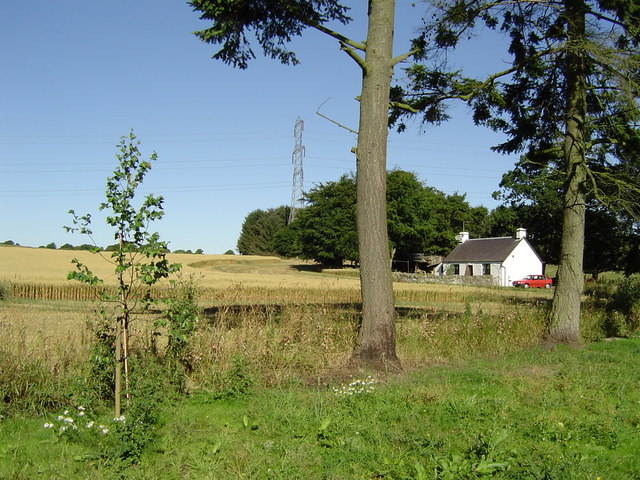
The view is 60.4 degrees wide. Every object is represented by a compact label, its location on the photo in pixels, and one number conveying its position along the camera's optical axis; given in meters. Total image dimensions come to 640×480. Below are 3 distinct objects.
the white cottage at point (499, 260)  57.44
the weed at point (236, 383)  6.85
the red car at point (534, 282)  54.09
